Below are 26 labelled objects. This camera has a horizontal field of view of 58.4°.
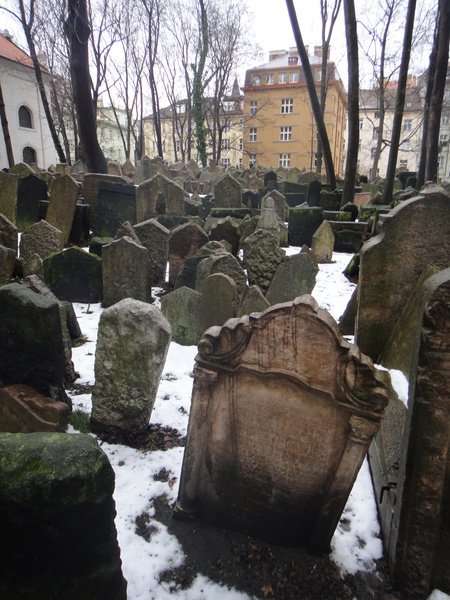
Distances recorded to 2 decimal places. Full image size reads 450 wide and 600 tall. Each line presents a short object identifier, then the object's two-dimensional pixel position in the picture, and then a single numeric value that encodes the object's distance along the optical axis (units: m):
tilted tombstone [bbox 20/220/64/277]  6.46
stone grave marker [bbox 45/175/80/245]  8.45
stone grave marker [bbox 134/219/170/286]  6.74
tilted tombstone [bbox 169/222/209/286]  6.72
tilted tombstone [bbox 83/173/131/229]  10.12
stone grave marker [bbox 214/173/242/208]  12.42
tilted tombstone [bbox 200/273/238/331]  4.81
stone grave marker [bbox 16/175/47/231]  9.51
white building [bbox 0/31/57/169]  29.33
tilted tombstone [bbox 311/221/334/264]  8.77
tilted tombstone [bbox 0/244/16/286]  5.31
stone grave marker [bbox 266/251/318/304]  5.76
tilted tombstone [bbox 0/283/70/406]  2.92
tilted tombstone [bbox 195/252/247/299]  5.56
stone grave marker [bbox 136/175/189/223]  9.88
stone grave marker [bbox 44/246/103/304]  6.07
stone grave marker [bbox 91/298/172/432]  3.14
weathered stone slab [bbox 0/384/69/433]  2.95
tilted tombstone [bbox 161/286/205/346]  5.03
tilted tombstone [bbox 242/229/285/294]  6.33
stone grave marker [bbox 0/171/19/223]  9.64
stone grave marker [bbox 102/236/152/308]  5.72
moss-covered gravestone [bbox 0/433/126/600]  1.36
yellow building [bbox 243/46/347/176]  45.16
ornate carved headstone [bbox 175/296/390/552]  2.05
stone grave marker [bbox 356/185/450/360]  3.61
